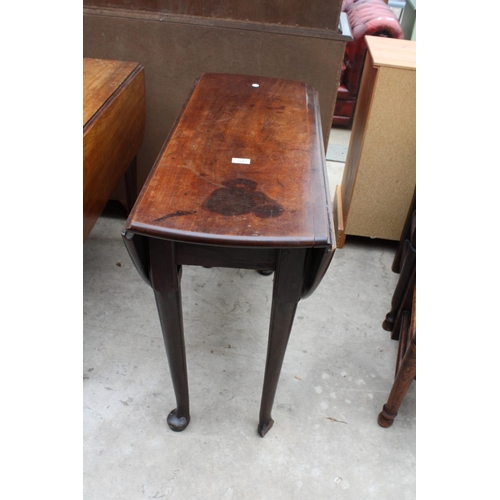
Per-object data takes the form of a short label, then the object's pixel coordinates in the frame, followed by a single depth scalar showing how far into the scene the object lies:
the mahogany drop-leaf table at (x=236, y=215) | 1.03
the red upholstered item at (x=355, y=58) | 3.85
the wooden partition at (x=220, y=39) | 2.03
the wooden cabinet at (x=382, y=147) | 1.98
